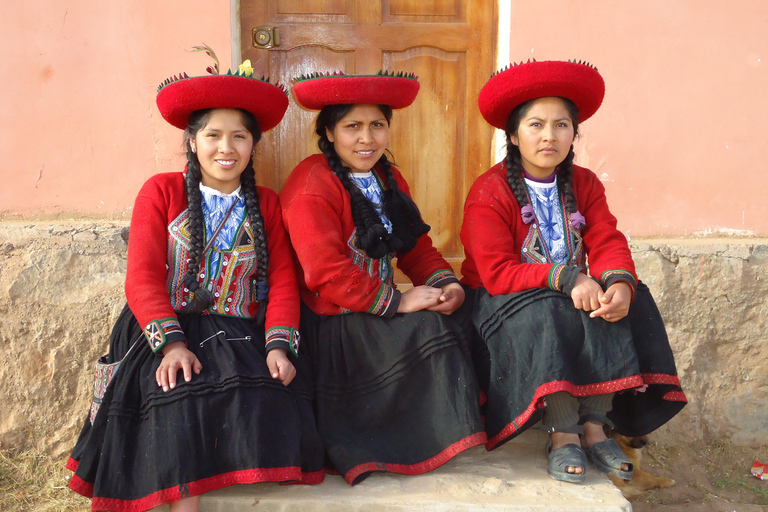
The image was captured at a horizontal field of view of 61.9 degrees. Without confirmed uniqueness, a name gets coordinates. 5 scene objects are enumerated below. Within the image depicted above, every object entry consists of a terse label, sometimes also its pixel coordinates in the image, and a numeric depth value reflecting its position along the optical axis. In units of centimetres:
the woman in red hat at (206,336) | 205
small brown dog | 277
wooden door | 344
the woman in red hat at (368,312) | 232
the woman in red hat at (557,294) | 225
